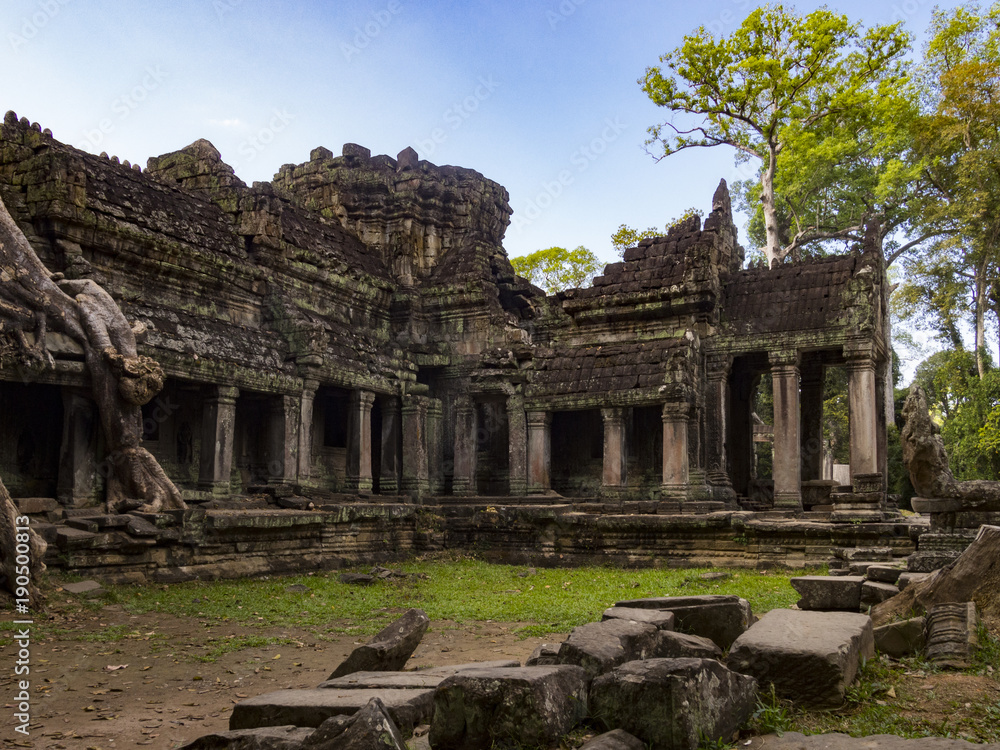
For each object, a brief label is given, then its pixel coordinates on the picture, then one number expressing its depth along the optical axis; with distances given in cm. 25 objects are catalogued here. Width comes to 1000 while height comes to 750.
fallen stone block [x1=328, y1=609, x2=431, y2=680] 550
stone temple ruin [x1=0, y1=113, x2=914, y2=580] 1195
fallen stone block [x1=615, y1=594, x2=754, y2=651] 602
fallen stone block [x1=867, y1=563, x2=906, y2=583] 796
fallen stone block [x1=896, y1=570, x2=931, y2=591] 698
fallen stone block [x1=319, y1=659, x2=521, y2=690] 477
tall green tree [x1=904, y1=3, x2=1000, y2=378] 2447
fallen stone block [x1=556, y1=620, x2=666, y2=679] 471
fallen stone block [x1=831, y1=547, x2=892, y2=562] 1026
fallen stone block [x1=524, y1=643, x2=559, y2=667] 518
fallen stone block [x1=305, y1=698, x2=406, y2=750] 353
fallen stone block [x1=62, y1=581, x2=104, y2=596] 894
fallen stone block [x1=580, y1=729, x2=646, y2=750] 376
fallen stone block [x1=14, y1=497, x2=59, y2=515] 1002
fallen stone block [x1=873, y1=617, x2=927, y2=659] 559
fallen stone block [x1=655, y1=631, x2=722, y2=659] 524
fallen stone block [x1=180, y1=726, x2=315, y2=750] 383
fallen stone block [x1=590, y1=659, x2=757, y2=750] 384
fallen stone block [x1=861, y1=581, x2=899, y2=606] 720
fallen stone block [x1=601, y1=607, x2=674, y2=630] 573
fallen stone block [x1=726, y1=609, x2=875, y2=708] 446
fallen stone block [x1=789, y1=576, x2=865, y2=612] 690
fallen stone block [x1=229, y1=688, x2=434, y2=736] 425
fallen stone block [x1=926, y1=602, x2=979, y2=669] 513
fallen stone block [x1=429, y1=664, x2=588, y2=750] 397
